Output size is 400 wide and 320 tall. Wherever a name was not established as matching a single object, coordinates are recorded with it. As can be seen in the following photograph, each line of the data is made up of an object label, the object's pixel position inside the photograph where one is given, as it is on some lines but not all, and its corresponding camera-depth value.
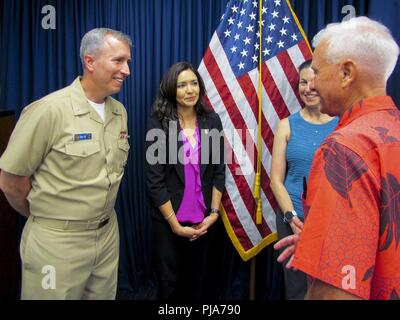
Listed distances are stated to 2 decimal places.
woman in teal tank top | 2.08
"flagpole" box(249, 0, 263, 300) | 2.42
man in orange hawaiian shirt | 0.87
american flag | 2.43
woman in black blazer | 2.22
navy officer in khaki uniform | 1.63
